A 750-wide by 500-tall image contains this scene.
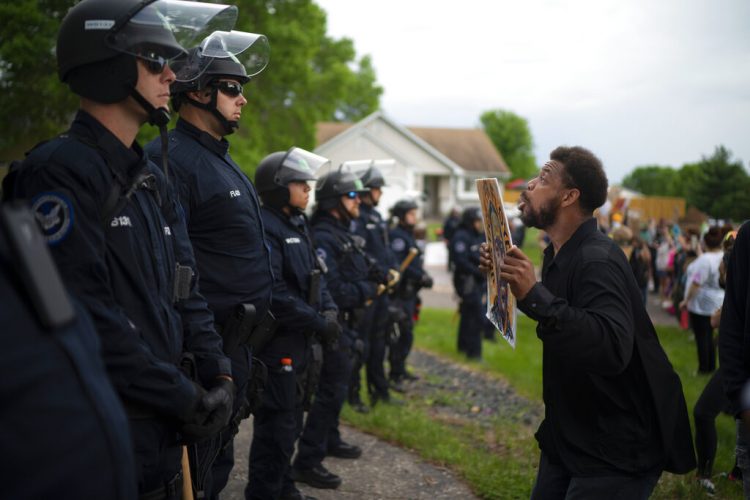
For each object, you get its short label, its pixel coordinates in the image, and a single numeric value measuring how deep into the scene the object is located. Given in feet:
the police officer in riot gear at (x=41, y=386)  3.85
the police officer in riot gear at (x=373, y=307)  28.55
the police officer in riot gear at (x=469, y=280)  38.83
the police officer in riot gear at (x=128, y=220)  7.41
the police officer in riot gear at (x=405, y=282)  32.35
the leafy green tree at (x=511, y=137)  304.30
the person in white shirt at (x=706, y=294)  32.48
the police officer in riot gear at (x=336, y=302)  19.79
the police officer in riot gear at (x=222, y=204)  12.63
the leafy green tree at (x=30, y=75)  31.65
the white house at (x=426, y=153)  156.97
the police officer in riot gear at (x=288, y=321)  16.02
